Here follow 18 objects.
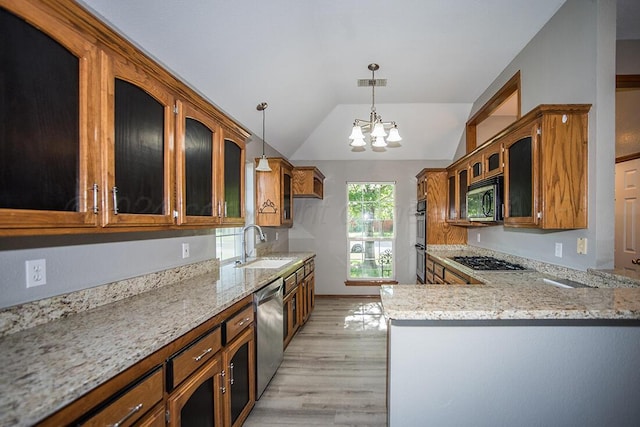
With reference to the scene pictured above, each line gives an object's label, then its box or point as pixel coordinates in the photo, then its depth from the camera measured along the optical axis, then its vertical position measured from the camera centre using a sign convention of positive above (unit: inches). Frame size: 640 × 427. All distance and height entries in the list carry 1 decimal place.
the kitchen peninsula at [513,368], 49.8 -27.5
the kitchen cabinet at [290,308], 117.6 -42.0
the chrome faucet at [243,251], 124.5 -17.0
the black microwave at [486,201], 101.6 +3.9
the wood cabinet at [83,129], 35.9 +13.2
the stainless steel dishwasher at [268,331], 84.7 -38.6
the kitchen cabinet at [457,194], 141.4 +9.1
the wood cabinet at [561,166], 78.1 +12.2
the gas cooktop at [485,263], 107.2 -21.5
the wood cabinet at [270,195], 149.6 +8.5
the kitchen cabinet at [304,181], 178.1 +18.8
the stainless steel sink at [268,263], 129.3 -23.7
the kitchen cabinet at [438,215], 172.2 -2.5
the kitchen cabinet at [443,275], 113.1 -29.6
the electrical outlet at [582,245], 78.9 -9.7
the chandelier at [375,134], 108.3 +29.6
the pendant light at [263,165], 114.3 +18.4
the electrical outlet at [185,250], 89.1 -12.1
